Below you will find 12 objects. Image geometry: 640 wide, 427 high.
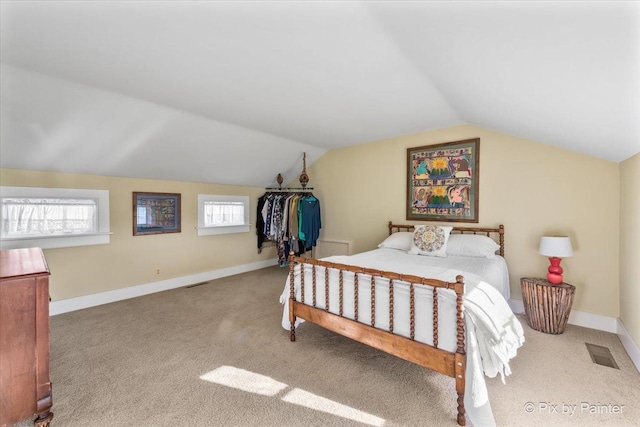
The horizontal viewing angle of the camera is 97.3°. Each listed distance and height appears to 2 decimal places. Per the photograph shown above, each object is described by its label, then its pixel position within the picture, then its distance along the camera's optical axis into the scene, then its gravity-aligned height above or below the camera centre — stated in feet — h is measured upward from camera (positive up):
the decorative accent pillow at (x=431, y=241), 11.03 -1.28
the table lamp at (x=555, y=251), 9.04 -1.38
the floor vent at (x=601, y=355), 7.36 -4.03
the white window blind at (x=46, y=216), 10.04 -0.26
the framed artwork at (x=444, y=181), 11.89 +1.24
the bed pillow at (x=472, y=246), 10.51 -1.41
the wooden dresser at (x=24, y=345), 4.92 -2.46
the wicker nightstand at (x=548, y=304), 8.79 -3.04
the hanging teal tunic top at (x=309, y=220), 16.15 -0.62
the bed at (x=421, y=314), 5.33 -2.44
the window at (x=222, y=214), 15.65 -0.29
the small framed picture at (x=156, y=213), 13.15 -0.18
